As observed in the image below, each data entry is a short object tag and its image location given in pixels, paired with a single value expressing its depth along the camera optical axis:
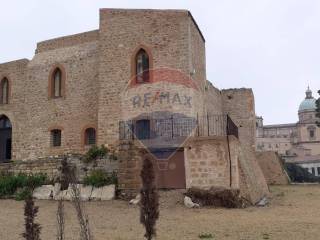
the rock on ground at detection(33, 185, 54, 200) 12.31
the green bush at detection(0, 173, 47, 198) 12.69
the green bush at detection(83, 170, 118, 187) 12.04
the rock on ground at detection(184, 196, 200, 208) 10.38
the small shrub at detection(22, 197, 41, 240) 4.47
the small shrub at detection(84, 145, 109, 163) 12.69
